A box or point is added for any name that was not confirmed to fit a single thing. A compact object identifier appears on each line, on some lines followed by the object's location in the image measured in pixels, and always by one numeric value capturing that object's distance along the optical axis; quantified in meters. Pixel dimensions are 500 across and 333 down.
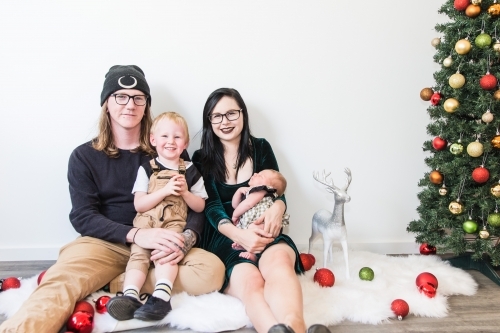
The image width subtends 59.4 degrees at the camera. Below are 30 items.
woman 1.71
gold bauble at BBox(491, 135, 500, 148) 2.23
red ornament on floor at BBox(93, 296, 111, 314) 1.88
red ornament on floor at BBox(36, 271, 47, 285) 2.17
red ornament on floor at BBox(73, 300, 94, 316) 1.80
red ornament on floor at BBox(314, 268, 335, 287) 2.16
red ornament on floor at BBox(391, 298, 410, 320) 1.92
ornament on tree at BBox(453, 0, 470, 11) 2.27
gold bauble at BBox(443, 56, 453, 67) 2.34
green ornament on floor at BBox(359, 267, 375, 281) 2.27
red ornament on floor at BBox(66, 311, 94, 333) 1.72
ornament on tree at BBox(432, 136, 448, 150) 2.45
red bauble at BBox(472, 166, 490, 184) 2.25
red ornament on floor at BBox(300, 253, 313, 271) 2.38
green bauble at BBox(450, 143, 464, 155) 2.32
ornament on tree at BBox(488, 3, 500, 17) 2.20
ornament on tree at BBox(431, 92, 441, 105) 2.45
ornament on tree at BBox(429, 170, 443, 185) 2.48
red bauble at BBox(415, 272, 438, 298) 2.08
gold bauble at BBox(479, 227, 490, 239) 2.29
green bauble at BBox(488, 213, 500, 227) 2.26
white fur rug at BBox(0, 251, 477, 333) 1.83
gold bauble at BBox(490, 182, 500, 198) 2.23
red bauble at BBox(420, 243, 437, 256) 2.66
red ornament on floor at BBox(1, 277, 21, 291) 2.14
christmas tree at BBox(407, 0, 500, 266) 2.24
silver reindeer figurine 2.27
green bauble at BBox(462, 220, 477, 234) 2.34
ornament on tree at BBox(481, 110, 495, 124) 2.22
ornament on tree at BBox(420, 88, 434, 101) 2.50
